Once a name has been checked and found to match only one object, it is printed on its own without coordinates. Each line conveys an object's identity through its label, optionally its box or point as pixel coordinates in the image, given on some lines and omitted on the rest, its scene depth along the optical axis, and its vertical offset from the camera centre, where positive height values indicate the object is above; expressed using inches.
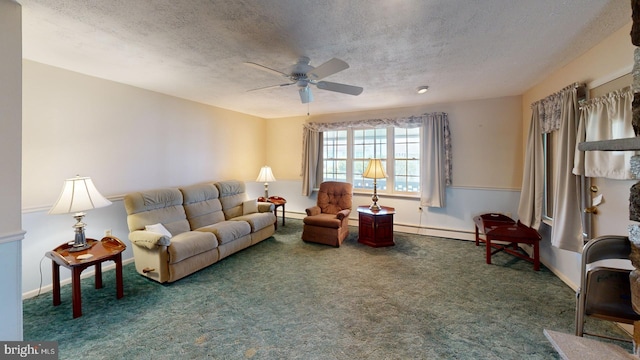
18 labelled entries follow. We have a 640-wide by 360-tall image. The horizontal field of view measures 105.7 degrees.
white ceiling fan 92.7 +40.0
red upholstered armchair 156.1 -25.6
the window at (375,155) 189.9 +19.5
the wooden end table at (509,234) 118.8 -28.0
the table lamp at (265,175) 204.1 +2.9
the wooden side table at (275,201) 195.8 -18.9
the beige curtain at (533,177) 128.3 +1.0
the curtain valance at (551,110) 107.7 +33.1
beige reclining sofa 108.7 -26.6
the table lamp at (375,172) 165.0 +4.5
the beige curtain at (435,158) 172.1 +14.8
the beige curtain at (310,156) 217.3 +20.2
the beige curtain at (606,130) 76.4 +17.1
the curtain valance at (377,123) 179.3 +44.7
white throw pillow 115.2 -24.4
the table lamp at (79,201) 92.0 -9.1
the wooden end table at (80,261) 85.9 -30.6
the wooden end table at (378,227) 155.9 -31.9
